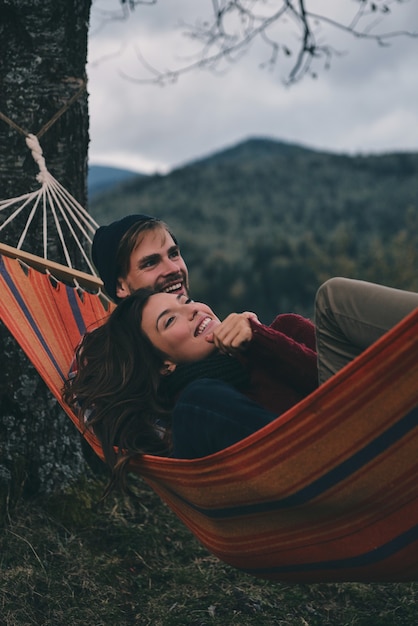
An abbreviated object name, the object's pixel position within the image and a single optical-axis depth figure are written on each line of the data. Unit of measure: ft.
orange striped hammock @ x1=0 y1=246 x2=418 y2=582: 4.38
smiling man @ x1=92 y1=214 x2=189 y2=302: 7.22
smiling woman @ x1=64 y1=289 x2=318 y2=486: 5.65
